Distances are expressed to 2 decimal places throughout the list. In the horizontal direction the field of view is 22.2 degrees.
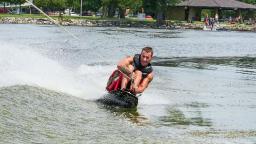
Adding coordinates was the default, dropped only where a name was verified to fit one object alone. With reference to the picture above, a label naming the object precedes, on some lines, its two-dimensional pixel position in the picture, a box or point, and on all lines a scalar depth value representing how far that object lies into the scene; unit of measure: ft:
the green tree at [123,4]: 307.78
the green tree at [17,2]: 311.80
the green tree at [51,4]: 306.47
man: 49.34
